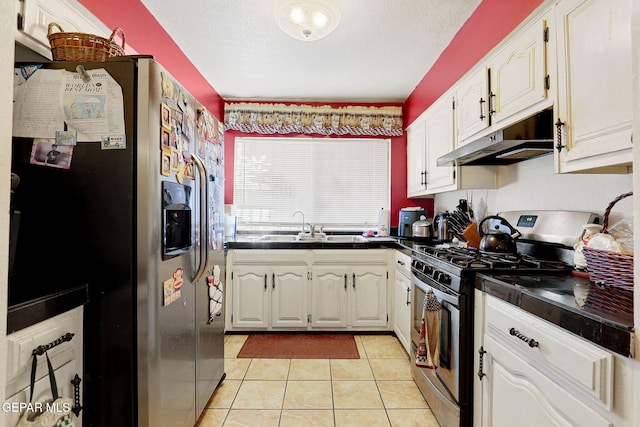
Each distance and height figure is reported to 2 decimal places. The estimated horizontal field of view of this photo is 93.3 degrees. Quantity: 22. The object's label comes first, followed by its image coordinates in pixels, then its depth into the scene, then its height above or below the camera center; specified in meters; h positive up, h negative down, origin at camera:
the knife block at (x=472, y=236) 2.14 -0.15
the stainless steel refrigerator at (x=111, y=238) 1.11 -0.09
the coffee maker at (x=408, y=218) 3.05 -0.04
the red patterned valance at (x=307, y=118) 3.43 +1.09
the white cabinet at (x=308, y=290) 2.82 -0.71
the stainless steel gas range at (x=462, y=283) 1.39 -0.35
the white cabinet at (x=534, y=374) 0.78 -0.50
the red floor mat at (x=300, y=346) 2.49 -1.16
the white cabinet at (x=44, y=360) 0.81 -0.45
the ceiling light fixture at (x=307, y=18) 1.67 +1.12
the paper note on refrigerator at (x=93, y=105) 1.10 +0.40
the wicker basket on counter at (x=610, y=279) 0.89 -0.22
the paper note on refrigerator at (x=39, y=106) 1.08 +0.38
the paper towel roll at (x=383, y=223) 3.41 -0.10
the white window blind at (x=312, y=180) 3.54 +0.40
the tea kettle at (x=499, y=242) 1.70 -0.16
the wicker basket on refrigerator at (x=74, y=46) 1.16 +0.64
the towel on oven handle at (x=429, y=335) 1.62 -0.66
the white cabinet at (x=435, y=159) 2.24 +0.52
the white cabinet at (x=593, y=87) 1.00 +0.47
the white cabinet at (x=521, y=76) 1.35 +0.69
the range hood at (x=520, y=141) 1.41 +0.36
